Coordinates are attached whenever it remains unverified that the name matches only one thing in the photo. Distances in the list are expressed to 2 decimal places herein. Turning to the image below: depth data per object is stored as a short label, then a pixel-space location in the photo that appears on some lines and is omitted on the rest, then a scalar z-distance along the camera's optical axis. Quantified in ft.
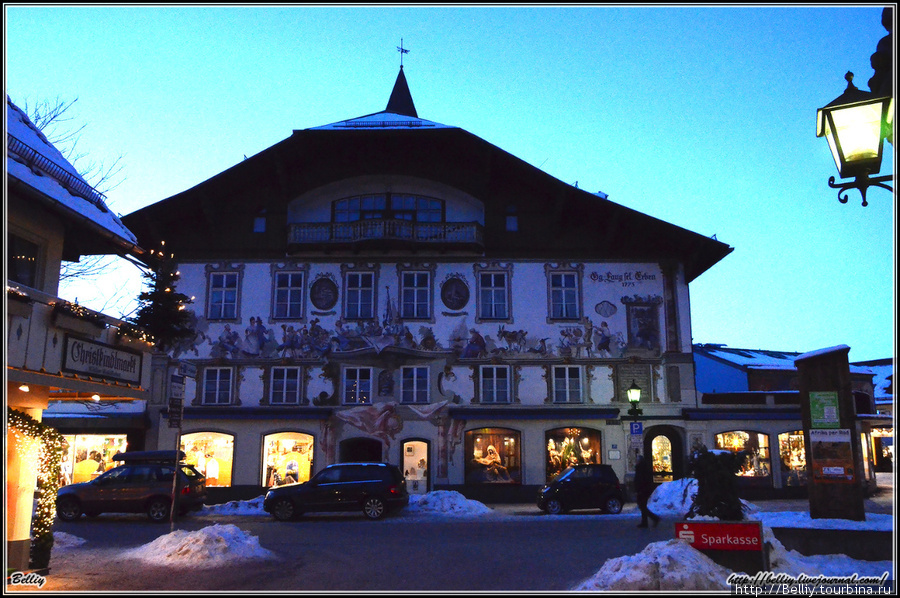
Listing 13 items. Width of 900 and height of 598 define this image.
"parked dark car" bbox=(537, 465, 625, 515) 77.71
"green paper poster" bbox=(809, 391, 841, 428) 47.75
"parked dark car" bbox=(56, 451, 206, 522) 74.64
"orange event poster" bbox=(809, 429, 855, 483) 46.26
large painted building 95.66
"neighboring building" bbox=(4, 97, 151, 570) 35.96
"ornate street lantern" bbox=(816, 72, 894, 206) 21.79
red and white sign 35.17
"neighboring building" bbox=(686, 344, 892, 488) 96.02
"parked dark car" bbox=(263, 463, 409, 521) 73.26
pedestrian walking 61.57
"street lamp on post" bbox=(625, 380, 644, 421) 78.12
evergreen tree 49.75
